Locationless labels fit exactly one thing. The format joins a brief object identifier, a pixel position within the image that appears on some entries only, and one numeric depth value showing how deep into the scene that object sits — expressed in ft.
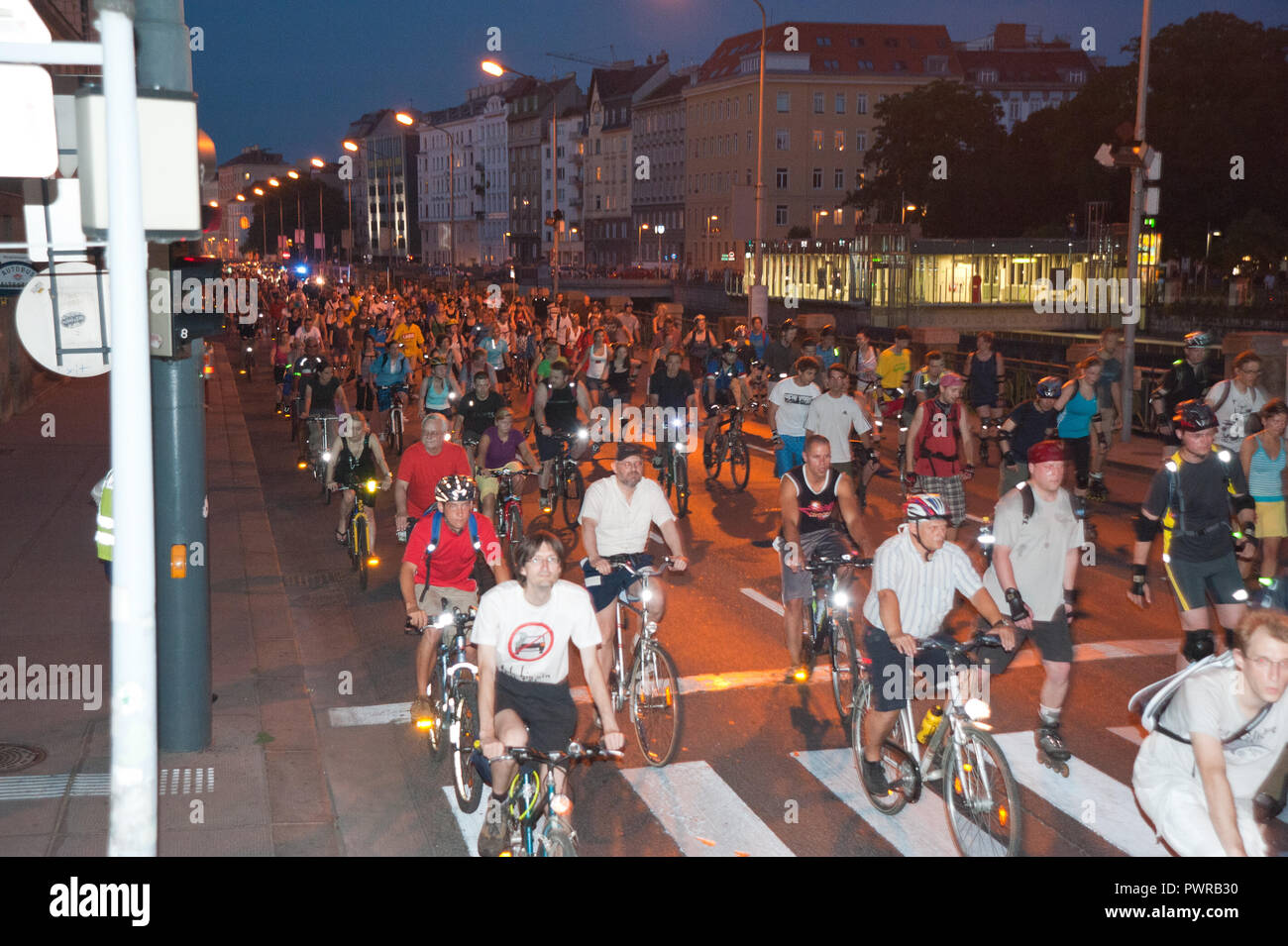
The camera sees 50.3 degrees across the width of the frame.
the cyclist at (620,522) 27.17
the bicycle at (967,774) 19.49
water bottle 21.71
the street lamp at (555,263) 152.72
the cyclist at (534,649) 18.84
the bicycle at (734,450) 58.08
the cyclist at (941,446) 37.93
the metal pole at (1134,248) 70.79
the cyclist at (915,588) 21.63
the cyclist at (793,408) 46.60
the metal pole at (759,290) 109.70
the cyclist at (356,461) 41.70
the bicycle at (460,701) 23.04
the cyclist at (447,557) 25.57
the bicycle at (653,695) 25.45
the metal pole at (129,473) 14.82
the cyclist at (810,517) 28.63
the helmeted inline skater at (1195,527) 27.02
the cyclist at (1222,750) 14.74
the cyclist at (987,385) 57.47
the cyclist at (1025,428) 40.70
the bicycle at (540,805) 17.93
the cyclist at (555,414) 48.60
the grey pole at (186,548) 25.14
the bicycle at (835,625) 27.27
